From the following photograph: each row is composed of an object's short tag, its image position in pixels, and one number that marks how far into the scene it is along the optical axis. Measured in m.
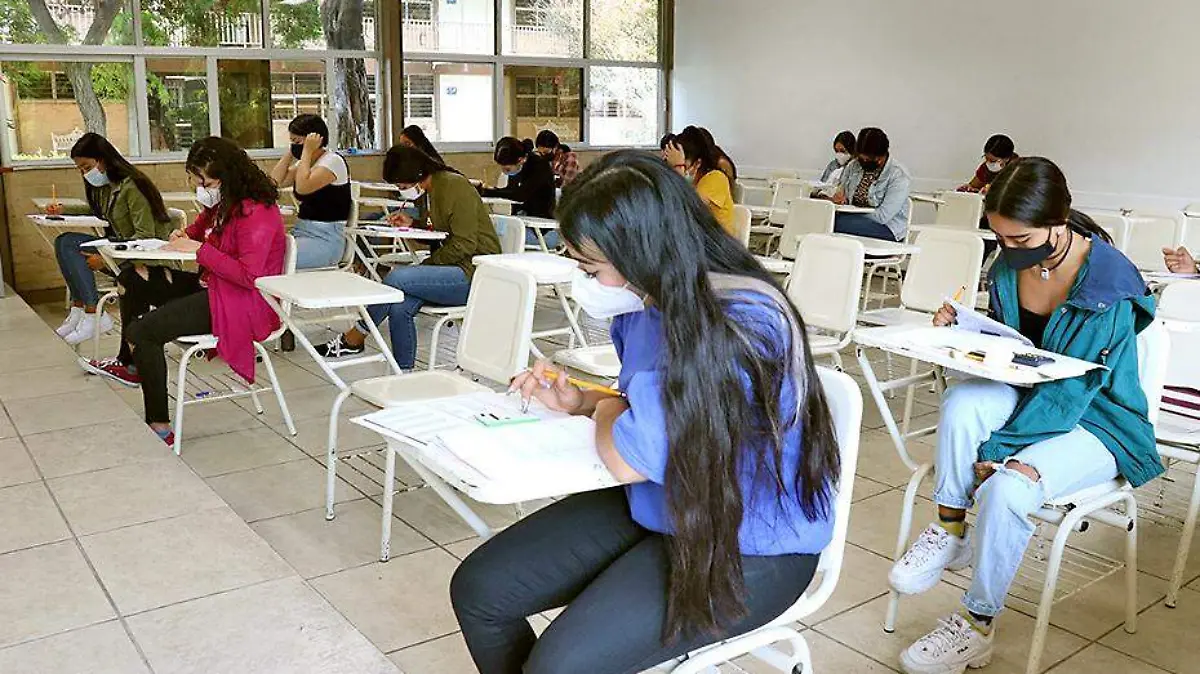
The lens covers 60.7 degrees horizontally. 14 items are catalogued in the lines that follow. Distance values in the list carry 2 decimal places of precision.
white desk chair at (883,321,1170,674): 2.29
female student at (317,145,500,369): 4.53
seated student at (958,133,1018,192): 7.48
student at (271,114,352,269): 5.56
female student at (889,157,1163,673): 2.30
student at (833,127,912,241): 6.67
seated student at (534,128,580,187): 8.12
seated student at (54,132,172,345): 5.04
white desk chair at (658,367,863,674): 1.66
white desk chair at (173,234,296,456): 3.85
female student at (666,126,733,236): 5.21
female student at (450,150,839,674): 1.45
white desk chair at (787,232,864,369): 3.86
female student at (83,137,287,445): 3.83
